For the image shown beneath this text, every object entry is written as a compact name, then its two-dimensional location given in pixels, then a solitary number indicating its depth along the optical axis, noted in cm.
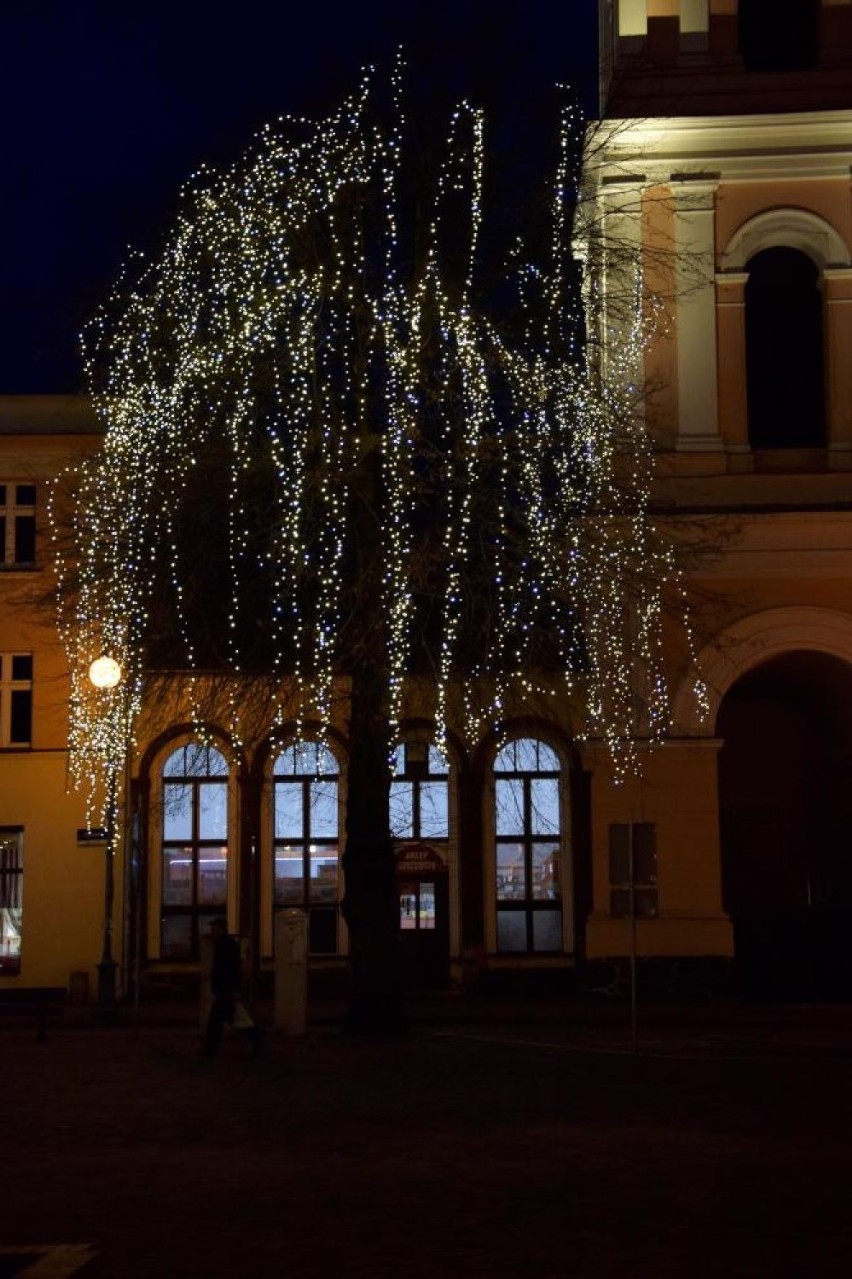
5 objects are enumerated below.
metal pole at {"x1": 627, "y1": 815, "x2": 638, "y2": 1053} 2368
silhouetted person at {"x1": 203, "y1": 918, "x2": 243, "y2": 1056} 2317
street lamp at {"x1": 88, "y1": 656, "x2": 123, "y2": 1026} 3025
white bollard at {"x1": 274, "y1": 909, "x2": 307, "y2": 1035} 2572
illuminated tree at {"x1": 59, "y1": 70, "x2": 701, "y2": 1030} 2400
